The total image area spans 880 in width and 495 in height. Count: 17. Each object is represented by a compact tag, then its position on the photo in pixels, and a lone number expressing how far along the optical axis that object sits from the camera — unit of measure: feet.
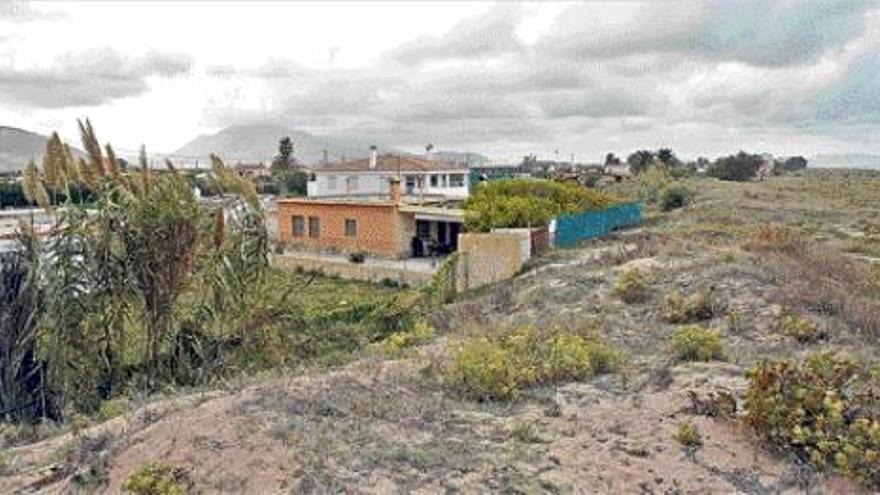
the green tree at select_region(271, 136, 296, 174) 274.11
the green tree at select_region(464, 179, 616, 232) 86.33
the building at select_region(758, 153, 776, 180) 307.78
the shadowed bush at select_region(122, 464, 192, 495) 17.80
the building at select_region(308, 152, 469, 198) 143.95
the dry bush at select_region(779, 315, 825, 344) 32.47
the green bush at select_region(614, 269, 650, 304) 43.73
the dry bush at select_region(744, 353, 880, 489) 19.26
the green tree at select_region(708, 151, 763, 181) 284.00
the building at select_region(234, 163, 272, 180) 262.96
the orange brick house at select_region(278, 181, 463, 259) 108.06
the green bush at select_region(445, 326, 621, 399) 25.66
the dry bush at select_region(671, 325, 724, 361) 29.94
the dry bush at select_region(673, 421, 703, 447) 21.43
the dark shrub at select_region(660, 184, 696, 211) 141.79
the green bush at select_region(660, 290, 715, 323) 38.22
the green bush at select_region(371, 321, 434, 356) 34.99
